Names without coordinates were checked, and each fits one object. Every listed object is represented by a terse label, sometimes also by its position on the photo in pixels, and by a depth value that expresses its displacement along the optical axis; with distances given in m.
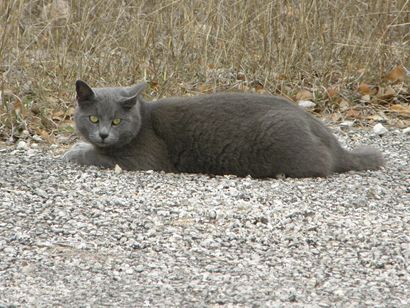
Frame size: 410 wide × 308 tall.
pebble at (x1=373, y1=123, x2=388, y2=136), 14.08
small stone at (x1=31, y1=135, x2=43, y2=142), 13.48
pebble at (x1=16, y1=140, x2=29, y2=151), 12.90
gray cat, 11.34
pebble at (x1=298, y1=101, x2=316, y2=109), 15.19
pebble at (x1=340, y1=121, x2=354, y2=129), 14.53
